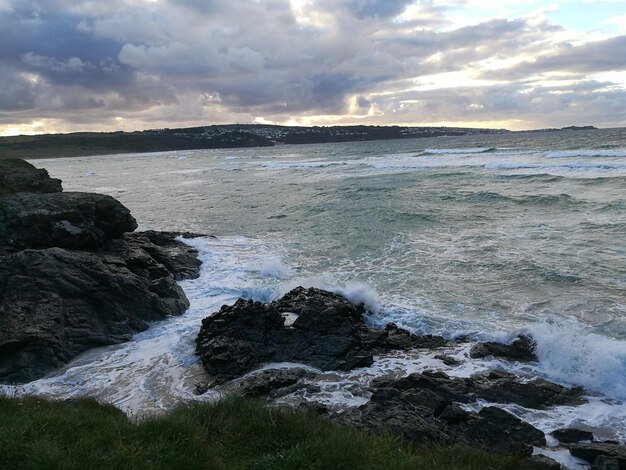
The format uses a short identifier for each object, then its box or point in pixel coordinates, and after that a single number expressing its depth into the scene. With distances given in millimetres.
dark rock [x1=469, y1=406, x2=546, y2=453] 7387
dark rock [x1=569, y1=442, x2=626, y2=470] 6955
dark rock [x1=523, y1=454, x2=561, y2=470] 6656
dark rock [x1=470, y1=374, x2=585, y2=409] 8977
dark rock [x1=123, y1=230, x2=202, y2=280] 17562
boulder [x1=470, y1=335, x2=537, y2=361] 10758
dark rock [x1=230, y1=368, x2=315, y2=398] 9000
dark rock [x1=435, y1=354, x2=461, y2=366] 10438
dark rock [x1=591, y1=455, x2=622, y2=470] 6848
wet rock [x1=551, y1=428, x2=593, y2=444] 7754
